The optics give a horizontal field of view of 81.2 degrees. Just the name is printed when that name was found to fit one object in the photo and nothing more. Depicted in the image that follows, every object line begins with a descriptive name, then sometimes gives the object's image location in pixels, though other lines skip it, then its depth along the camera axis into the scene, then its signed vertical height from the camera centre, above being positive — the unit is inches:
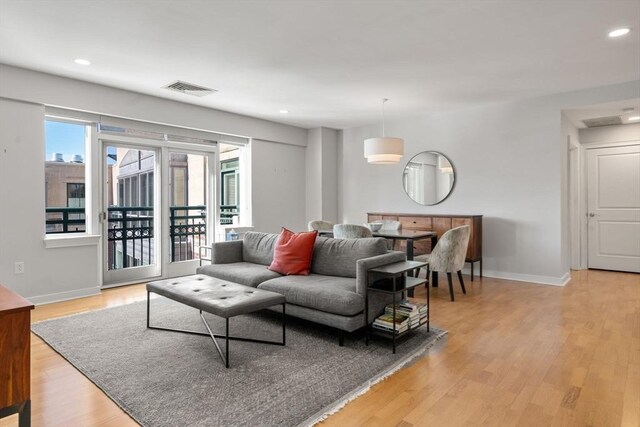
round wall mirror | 228.8 +20.0
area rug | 76.3 -40.0
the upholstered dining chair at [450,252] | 163.9 -19.5
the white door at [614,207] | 223.6 +0.0
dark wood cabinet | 55.9 -22.2
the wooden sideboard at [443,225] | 198.8 -9.2
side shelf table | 107.7 -23.0
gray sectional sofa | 109.1 -23.4
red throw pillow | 137.8 -16.8
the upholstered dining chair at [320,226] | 221.8 -9.4
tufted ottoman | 96.3 -24.1
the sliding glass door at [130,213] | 188.7 -0.6
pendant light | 183.6 +29.7
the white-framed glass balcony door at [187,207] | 210.2 +2.6
